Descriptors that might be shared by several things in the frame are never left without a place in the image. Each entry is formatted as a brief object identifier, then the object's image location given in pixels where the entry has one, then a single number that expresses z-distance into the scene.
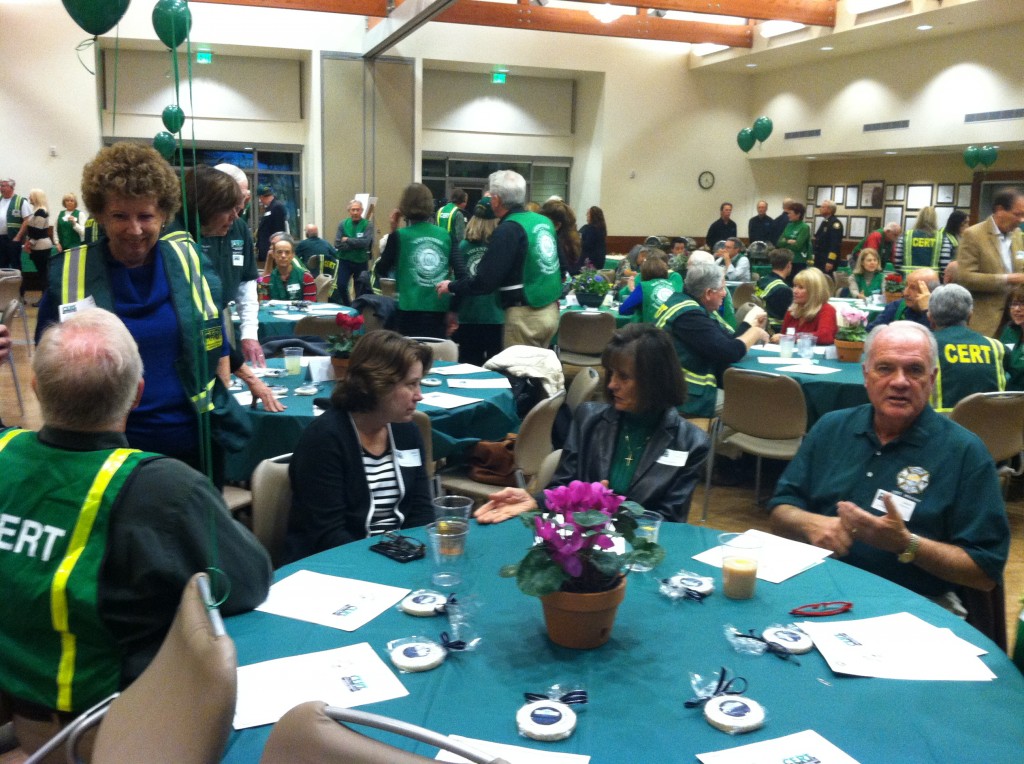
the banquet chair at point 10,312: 6.40
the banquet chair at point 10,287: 7.77
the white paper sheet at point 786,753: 1.37
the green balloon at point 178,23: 1.71
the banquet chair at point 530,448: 3.75
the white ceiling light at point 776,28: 13.89
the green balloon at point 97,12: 5.29
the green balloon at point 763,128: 14.56
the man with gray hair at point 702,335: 5.15
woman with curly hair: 2.49
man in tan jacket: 6.37
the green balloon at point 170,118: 9.53
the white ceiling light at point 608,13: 13.60
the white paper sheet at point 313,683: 1.51
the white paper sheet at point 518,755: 1.36
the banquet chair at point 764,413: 4.62
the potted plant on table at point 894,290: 6.62
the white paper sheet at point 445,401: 3.93
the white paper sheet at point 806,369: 5.14
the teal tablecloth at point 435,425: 3.68
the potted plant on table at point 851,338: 5.41
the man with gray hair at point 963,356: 4.44
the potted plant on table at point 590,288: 8.32
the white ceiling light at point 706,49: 15.70
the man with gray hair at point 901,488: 2.27
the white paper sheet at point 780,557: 2.13
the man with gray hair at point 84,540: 1.58
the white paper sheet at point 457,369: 4.82
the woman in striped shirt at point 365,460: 2.58
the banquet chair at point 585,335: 7.47
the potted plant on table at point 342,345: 4.09
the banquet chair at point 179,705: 1.19
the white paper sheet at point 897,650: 1.67
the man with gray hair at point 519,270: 5.69
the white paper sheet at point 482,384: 4.36
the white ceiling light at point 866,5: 11.89
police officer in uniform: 13.80
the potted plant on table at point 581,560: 1.62
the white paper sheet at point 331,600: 1.86
